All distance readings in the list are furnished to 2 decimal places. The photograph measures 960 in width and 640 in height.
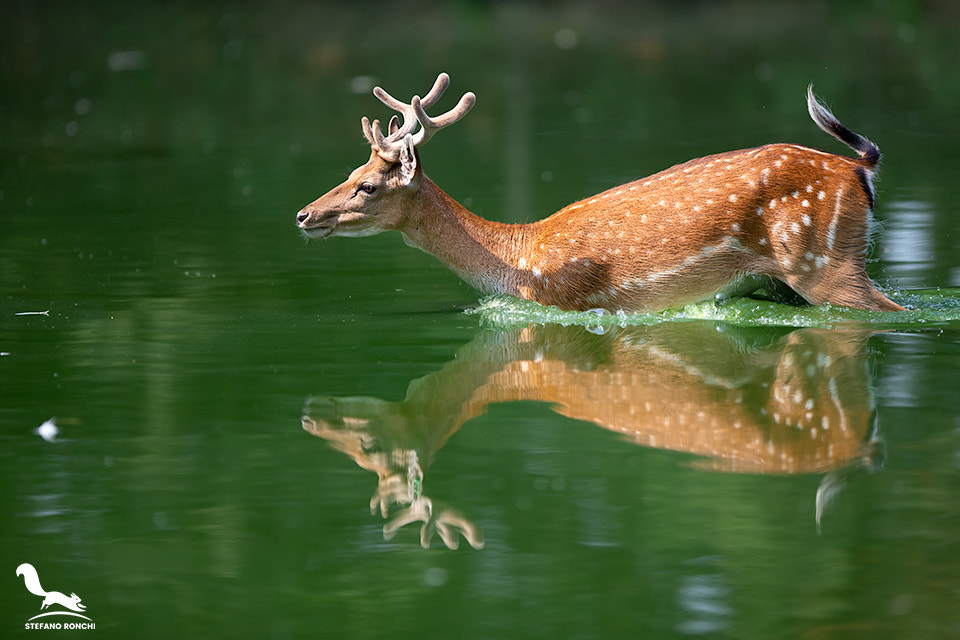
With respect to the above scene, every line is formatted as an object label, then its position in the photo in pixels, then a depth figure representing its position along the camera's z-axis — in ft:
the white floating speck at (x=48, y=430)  43.75
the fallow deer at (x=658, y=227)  55.21
